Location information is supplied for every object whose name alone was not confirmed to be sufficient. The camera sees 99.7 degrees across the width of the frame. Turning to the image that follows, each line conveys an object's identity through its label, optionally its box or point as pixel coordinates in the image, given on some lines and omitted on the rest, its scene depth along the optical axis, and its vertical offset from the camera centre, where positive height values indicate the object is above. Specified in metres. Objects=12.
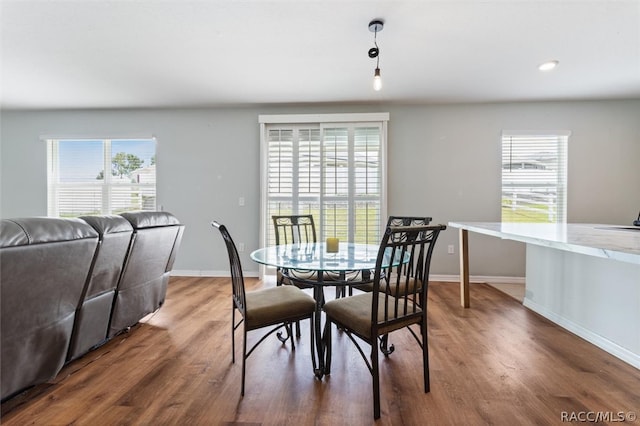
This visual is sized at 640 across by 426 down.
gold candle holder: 1.94 -0.25
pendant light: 1.96 +1.35
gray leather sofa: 1.18 -0.41
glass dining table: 1.49 -0.31
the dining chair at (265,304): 1.44 -0.53
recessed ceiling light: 2.54 +1.39
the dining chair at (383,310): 1.28 -0.54
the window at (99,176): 3.93 +0.49
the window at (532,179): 3.55 +0.43
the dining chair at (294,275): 1.68 -0.43
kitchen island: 1.59 -0.53
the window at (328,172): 3.59 +0.52
